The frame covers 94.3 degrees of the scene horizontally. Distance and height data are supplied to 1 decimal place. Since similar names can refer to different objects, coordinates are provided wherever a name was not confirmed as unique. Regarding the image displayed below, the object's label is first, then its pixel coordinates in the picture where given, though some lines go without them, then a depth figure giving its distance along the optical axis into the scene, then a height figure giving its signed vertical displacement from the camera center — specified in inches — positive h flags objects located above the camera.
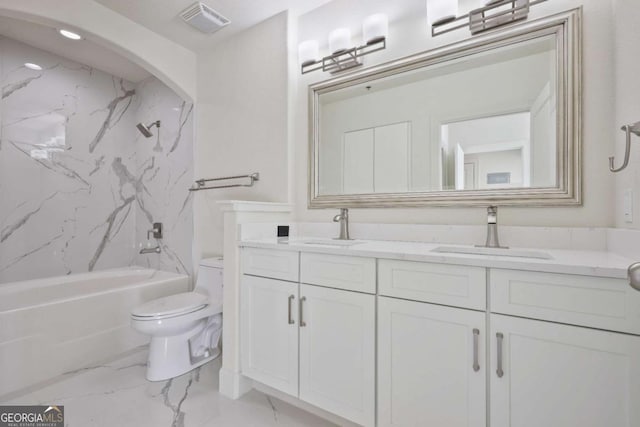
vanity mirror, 52.4 +18.7
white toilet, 70.6 -29.1
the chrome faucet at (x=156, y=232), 116.4 -7.9
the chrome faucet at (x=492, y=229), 53.9 -2.9
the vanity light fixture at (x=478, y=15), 54.2 +38.1
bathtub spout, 112.7 -14.7
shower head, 112.7 +31.8
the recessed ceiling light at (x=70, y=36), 87.5 +53.9
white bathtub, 69.9 -29.5
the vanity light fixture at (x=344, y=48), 68.0 +40.7
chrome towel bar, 86.8 +9.7
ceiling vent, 79.0 +53.9
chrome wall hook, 35.5 +10.0
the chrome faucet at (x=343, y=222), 71.0 -2.3
